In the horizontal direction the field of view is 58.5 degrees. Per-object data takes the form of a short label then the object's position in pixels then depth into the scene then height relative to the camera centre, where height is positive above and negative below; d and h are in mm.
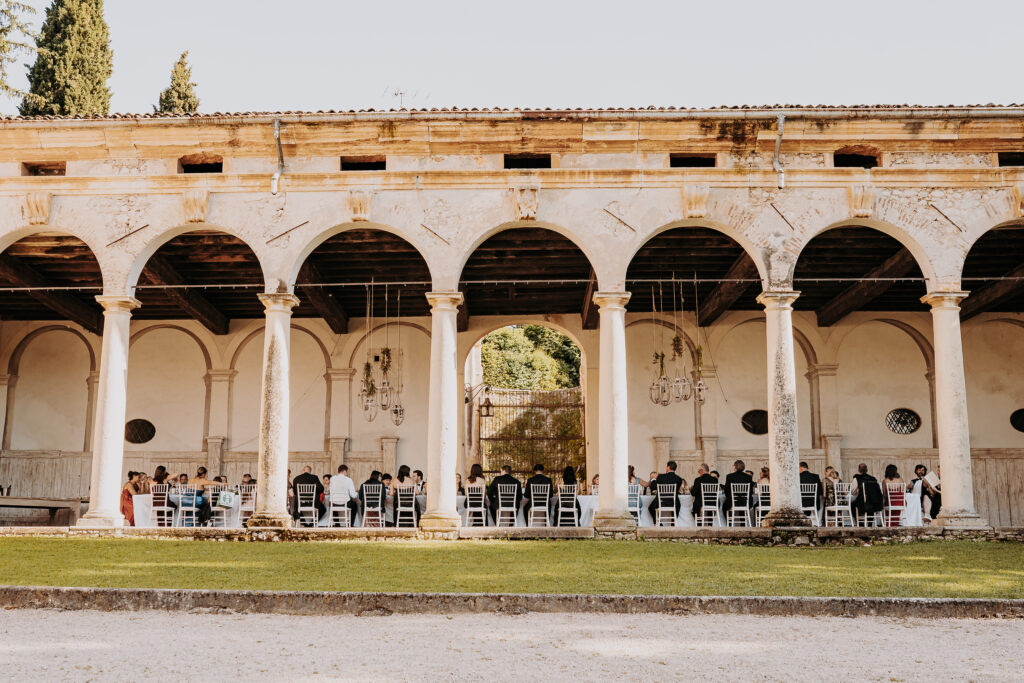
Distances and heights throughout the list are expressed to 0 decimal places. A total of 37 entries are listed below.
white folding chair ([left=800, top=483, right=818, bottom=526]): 16000 -377
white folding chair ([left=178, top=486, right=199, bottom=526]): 16297 -435
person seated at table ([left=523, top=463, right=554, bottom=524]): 16250 -64
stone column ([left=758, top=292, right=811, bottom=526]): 14055 +959
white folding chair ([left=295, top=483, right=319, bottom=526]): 16438 -437
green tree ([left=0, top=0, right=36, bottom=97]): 19641 +9628
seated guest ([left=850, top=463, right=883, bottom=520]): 16078 -296
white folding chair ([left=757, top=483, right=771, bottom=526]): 16259 -367
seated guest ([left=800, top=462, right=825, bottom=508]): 16062 -94
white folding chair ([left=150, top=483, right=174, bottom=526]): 16344 -440
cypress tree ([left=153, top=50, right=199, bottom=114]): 29734 +12482
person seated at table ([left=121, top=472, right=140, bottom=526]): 16625 -373
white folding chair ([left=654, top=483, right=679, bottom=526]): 16297 -481
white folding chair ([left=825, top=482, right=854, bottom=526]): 16438 -582
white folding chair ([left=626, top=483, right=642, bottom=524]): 15875 -359
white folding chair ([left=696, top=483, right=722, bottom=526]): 16531 -391
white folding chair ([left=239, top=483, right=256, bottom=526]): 16828 -400
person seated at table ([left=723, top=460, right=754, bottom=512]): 16484 -31
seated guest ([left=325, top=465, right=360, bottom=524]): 16219 -187
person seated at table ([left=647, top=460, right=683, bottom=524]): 16297 -12
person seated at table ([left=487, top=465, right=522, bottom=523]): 16266 -99
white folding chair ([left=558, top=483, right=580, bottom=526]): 16250 -383
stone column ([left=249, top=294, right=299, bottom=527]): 14258 +930
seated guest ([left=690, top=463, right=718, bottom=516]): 16641 -104
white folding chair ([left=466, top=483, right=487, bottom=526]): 16359 -448
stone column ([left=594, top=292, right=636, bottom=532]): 14039 +883
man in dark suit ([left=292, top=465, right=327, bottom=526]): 16625 -119
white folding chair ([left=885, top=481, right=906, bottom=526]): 15953 -342
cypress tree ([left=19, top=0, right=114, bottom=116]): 23703 +10780
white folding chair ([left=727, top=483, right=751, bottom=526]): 16391 -409
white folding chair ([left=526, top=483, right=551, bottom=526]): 16281 -368
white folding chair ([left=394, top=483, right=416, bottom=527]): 16094 -484
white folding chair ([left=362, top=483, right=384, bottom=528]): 16188 -454
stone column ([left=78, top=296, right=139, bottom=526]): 14367 +940
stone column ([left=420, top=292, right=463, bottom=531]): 14055 +946
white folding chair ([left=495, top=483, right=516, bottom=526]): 16167 -383
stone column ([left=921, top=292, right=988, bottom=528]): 14164 +969
